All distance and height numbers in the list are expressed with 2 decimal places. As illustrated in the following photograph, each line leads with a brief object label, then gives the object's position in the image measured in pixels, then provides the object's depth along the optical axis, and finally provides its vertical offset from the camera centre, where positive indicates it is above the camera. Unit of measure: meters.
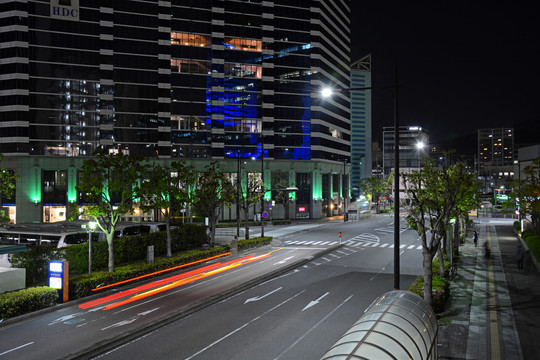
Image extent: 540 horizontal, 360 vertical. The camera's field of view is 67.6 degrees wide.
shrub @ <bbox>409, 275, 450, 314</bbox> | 17.46 -5.00
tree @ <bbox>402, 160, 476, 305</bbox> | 16.51 -0.91
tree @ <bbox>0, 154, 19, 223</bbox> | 25.17 -0.05
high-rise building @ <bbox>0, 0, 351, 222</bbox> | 66.00 +17.01
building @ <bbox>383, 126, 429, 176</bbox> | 180.62 +16.13
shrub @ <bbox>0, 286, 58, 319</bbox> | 17.42 -5.28
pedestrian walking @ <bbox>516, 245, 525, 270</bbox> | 27.15 -4.98
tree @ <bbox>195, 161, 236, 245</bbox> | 38.75 -1.28
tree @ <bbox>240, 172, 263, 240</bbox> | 44.17 -1.65
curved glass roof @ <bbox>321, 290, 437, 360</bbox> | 7.71 -3.20
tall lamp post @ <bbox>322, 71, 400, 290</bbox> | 14.45 +0.18
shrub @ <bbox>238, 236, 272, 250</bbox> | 37.62 -5.73
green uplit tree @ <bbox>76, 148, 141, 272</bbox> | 24.55 -0.19
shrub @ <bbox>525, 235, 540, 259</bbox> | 28.09 -4.71
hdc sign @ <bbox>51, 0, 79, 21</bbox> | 67.00 +29.23
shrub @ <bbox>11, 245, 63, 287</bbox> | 22.61 -4.39
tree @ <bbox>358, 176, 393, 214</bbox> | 92.68 -0.62
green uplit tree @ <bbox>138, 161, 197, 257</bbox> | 29.04 -0.38
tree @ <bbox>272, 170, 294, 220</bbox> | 76.12 -0.25
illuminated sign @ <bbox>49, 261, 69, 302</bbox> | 19.91 -4.62
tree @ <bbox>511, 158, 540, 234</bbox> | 28.77 -0.96
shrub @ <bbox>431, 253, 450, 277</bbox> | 23.73 -5.18
